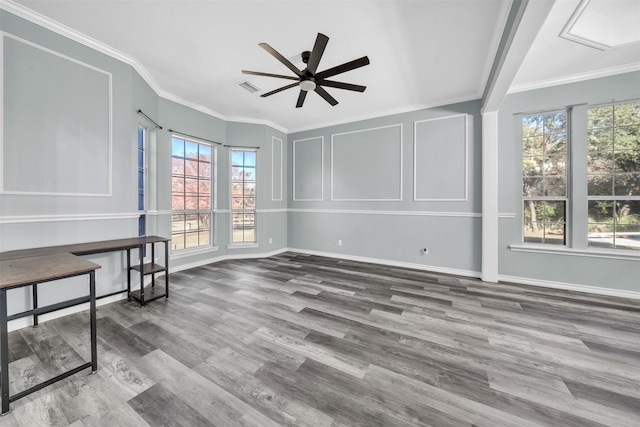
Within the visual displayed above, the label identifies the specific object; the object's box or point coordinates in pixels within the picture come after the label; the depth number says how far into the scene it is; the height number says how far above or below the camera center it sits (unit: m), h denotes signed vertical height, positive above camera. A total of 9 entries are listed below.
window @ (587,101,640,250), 2.93 +0.51
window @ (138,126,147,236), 3.33 +0.53
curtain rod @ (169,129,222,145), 3.79 +1.38
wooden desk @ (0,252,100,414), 1.27 -0.39
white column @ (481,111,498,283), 3.44 +0.28
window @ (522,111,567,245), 3.30 +0.55
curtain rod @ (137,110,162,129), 3.00 +1.34
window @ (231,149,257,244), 4.84 +0.38
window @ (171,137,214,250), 3.97 +0.37
